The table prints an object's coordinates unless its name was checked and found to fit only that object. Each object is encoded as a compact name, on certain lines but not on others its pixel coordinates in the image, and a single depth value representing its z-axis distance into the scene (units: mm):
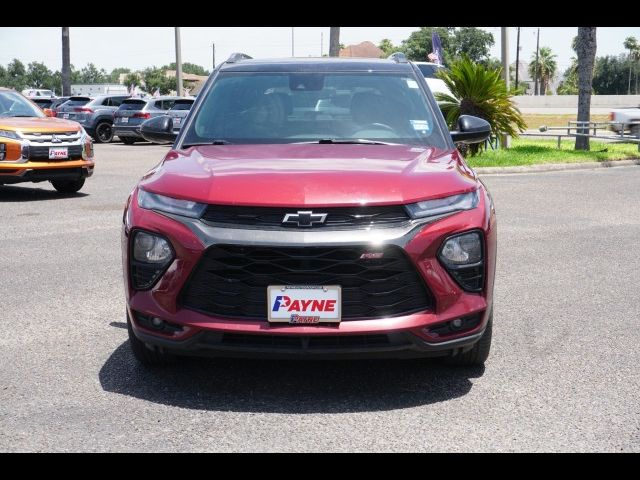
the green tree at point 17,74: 164000
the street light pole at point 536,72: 102888
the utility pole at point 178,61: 36094
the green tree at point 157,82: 129625
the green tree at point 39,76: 172750
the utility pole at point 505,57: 21470
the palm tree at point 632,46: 113500
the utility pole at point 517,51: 85794
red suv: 4047
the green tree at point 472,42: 103000
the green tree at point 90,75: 190750
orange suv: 12461
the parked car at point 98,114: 29422
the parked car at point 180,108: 28198
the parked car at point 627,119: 26156
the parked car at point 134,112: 28188
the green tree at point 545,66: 114375
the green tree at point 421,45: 99312
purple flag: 29125
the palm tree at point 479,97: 18406
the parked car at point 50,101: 35803
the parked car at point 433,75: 22042
